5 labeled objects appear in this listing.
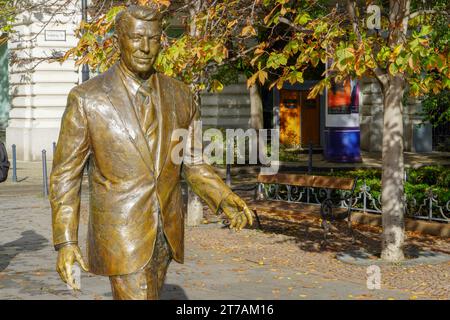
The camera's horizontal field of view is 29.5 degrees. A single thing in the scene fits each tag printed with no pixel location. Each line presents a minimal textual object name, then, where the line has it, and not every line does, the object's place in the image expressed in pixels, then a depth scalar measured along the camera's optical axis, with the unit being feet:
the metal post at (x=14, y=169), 73.61
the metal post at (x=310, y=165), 68.39
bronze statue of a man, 15.53
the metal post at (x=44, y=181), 63.58
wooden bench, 41.96
